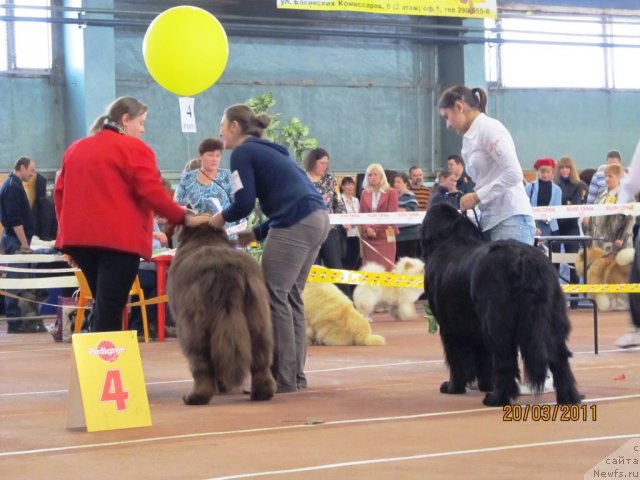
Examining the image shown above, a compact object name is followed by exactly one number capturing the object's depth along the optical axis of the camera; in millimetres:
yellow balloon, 10102
